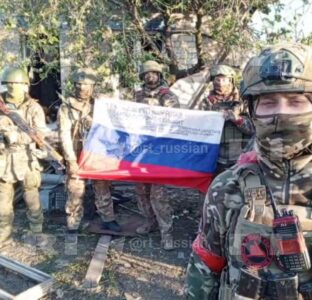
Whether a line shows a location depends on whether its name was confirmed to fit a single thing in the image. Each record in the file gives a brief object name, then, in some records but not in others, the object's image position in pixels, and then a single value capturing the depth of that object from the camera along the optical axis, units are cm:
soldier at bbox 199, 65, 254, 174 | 339
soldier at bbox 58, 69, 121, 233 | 358
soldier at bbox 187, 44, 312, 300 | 105
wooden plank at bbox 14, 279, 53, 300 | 271
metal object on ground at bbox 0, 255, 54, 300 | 273
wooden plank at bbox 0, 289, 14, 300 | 271
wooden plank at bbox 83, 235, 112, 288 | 300
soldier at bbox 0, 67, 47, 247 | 358
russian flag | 351
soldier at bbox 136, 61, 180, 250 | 354
